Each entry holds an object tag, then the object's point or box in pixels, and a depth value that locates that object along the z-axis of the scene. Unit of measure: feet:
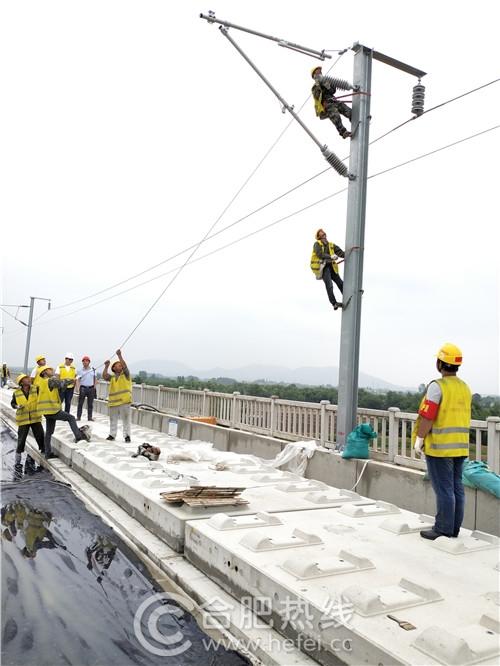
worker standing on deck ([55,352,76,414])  48.86
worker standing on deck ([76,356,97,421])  53.76
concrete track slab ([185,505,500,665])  10.55
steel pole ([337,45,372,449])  29.63
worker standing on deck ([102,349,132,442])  40.37
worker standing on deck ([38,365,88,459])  36.74
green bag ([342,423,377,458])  26.78
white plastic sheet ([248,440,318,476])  30.37
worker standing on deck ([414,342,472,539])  17.56
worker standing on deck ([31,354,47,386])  37.64
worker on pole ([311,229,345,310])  31.48
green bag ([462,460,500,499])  19.44
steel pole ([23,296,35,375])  137.69
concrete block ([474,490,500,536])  19.43
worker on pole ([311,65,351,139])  30.81
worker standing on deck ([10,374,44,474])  37.55
